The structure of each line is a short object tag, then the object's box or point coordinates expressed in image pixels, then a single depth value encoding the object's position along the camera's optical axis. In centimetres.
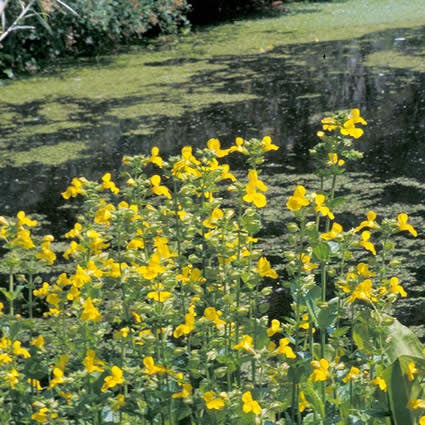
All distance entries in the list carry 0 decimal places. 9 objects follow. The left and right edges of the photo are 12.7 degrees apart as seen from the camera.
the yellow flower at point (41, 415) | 268
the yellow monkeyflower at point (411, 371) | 268
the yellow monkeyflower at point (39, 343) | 283
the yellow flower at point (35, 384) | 290
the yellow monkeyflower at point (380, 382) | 271
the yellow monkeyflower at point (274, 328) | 279
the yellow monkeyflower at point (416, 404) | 259
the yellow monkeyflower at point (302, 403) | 284
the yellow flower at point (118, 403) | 271
